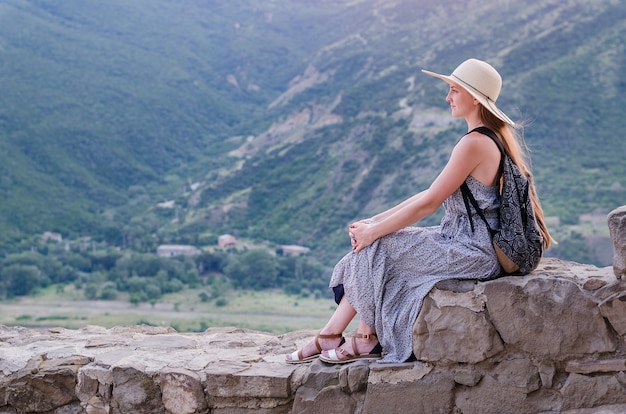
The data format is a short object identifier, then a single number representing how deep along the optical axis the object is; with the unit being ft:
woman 10.98
